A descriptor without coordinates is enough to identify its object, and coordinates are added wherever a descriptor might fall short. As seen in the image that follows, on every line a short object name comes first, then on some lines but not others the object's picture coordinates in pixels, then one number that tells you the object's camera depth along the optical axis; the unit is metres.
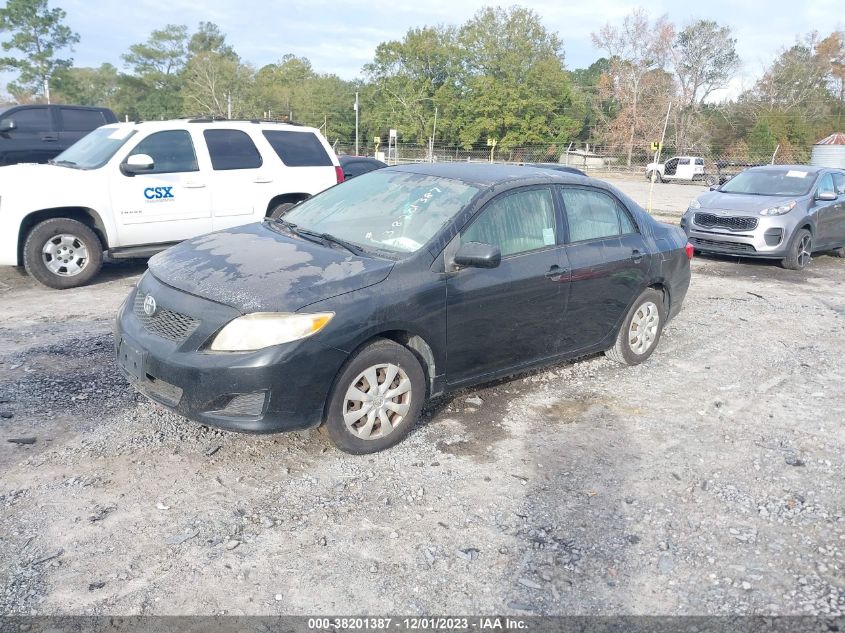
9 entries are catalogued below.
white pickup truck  37.91
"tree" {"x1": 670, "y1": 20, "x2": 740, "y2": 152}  53.69
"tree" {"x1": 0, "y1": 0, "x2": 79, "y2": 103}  54.72
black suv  11.96
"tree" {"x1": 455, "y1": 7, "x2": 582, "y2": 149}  58.72
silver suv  10.47
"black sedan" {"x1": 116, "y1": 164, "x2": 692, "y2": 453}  3.60
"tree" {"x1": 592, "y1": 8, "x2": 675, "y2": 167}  54.28
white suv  7.45
